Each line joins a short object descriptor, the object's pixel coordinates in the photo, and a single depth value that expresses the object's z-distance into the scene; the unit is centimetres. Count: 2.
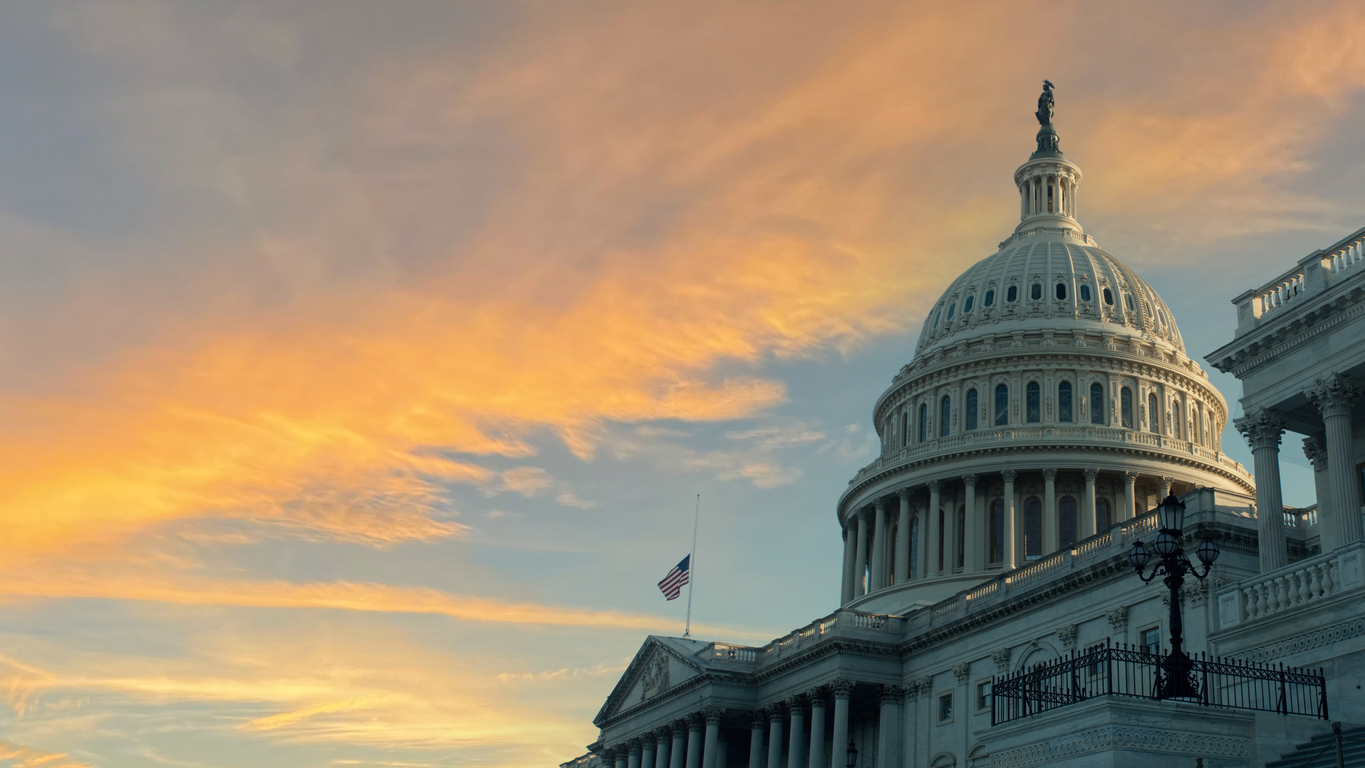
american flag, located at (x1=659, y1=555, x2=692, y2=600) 7881
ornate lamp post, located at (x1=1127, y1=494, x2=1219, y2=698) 2372
